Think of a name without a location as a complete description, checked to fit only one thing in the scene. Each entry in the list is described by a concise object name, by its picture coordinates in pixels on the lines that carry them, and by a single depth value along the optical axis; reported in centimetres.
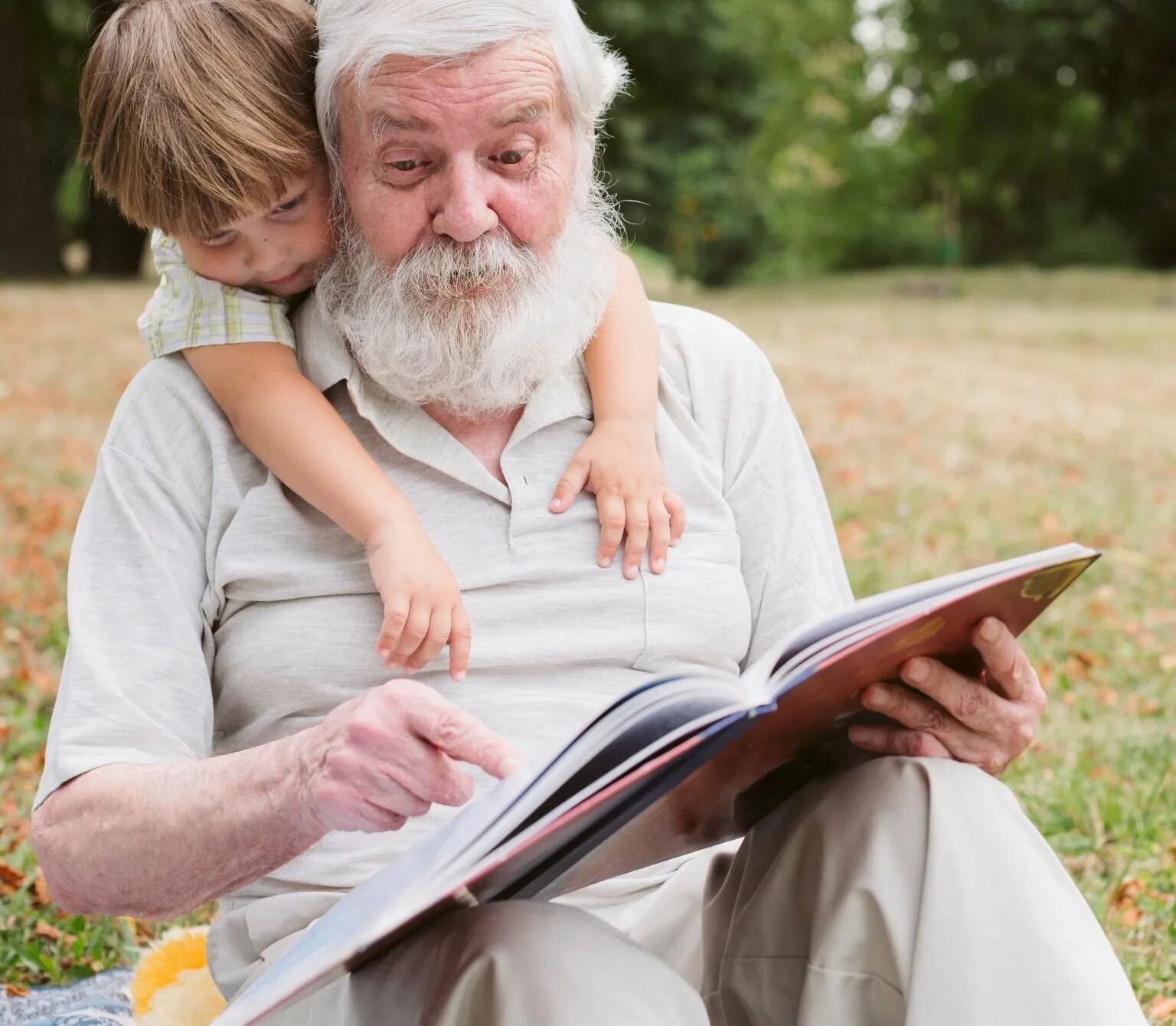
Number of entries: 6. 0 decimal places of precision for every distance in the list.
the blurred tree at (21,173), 1562
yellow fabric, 231
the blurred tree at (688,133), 1948
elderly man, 153
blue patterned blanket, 240
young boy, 189
